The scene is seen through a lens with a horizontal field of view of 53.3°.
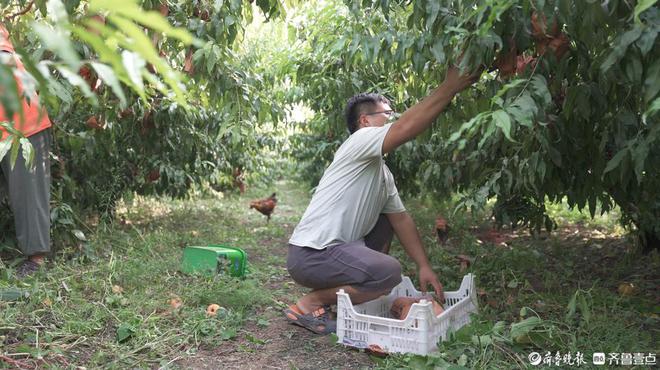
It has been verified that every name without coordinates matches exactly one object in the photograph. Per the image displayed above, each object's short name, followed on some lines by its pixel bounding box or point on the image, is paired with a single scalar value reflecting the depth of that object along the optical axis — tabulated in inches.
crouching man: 104.3
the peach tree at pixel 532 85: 66.0
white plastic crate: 92.7
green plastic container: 136.2
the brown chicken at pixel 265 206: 227.3
